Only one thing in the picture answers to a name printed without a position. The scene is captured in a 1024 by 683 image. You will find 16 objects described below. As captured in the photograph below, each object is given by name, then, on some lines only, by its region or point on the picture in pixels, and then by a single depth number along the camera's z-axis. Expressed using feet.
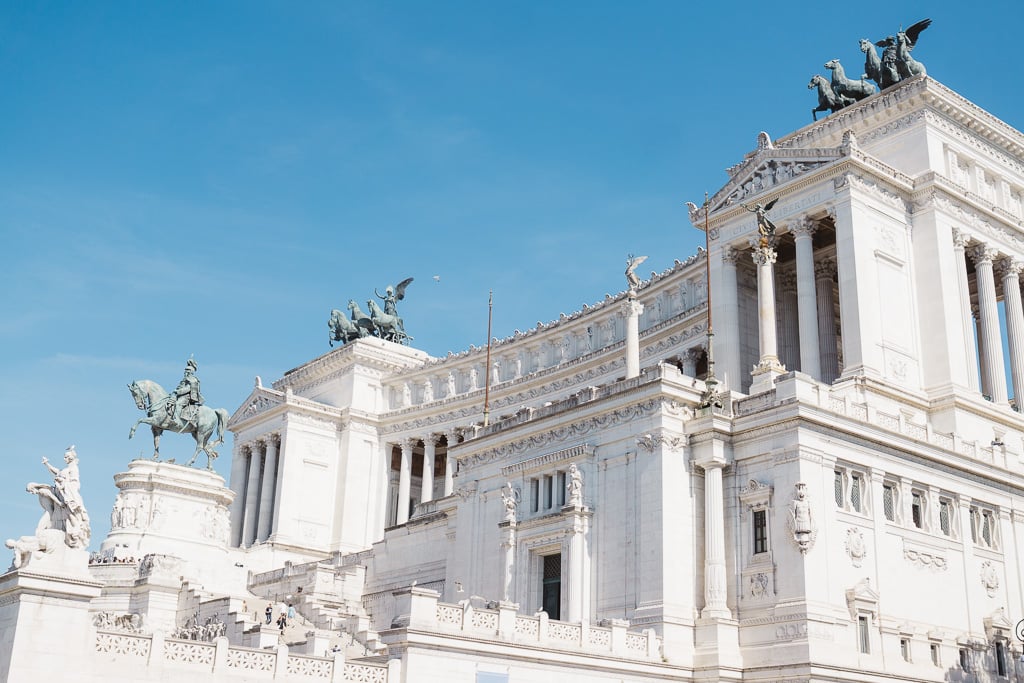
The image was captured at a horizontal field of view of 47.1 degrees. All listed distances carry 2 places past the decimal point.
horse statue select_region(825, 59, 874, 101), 229.86
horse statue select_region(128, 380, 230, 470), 226.38
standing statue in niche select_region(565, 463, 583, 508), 148.36
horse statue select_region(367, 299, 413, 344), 351.46
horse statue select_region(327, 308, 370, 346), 348.79
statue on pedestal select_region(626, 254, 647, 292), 167.94
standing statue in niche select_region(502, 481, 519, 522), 157.07
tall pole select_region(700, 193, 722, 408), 143.54
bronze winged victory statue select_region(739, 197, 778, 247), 161.38
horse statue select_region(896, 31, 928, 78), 225.97
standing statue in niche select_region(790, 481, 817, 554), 129.90
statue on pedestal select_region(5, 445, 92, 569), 99.96
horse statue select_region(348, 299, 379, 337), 349.61
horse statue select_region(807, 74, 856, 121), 231.71
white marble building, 124.67
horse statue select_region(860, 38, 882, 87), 231.71
